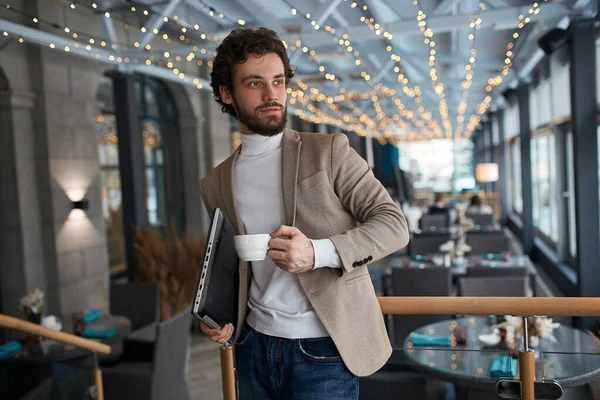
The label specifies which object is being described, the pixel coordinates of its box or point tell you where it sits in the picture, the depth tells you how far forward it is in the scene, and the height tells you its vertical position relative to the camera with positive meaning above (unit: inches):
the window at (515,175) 580.5 -2.6
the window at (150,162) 307.4 +17.1
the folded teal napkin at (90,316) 173.3 -35.8
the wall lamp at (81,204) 264.2 -4.2
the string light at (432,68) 213.6 +61.1
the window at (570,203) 335.6 -19.1
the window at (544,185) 396.5 -10.6
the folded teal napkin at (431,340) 125.4 -35.4
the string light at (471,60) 216.7 +60.7
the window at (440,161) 1177.4 +30.5
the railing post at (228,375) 72.4 -23.2
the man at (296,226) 58.0 -4.3
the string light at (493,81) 211.8 +65.8
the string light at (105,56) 198.8 +52.8
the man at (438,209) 486.3 -26.6
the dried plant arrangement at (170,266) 237.3 -30.8
